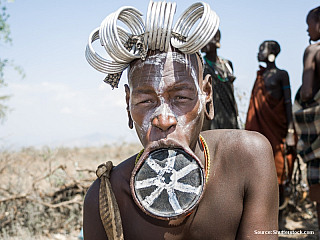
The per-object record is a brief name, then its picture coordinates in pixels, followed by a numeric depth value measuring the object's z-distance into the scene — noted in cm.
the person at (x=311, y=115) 326
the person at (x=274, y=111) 461
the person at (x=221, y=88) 424
